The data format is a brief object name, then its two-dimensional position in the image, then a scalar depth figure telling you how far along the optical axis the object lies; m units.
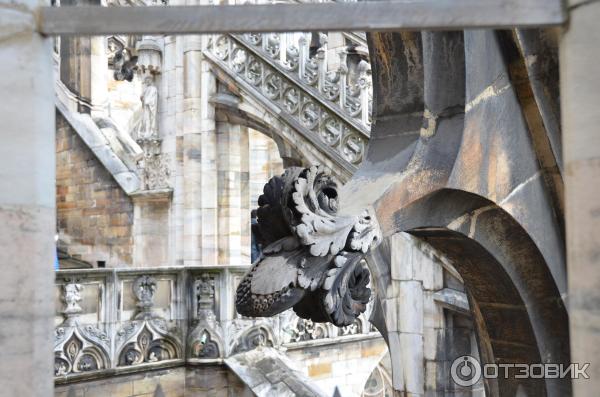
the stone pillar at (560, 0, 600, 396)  2.34
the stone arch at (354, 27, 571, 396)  4.39
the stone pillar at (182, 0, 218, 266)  19.42
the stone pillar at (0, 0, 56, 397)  2.38
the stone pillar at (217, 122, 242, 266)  19.75
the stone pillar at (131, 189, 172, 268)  19.89
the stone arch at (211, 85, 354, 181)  14.09
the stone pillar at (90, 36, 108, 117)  25.45
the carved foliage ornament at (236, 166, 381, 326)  3.48
